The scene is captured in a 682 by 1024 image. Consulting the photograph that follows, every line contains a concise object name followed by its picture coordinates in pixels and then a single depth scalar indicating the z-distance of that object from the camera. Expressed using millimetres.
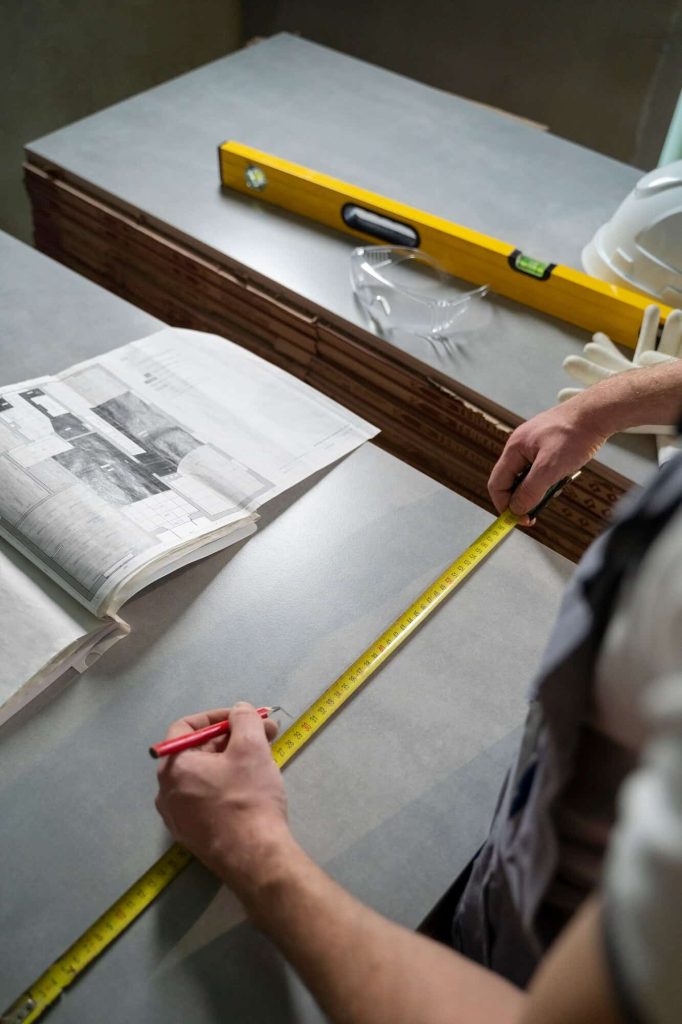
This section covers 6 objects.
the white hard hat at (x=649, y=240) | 1411
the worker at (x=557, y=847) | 373
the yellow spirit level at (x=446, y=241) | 1444
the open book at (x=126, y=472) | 944
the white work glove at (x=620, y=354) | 1339
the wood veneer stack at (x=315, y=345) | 1365
